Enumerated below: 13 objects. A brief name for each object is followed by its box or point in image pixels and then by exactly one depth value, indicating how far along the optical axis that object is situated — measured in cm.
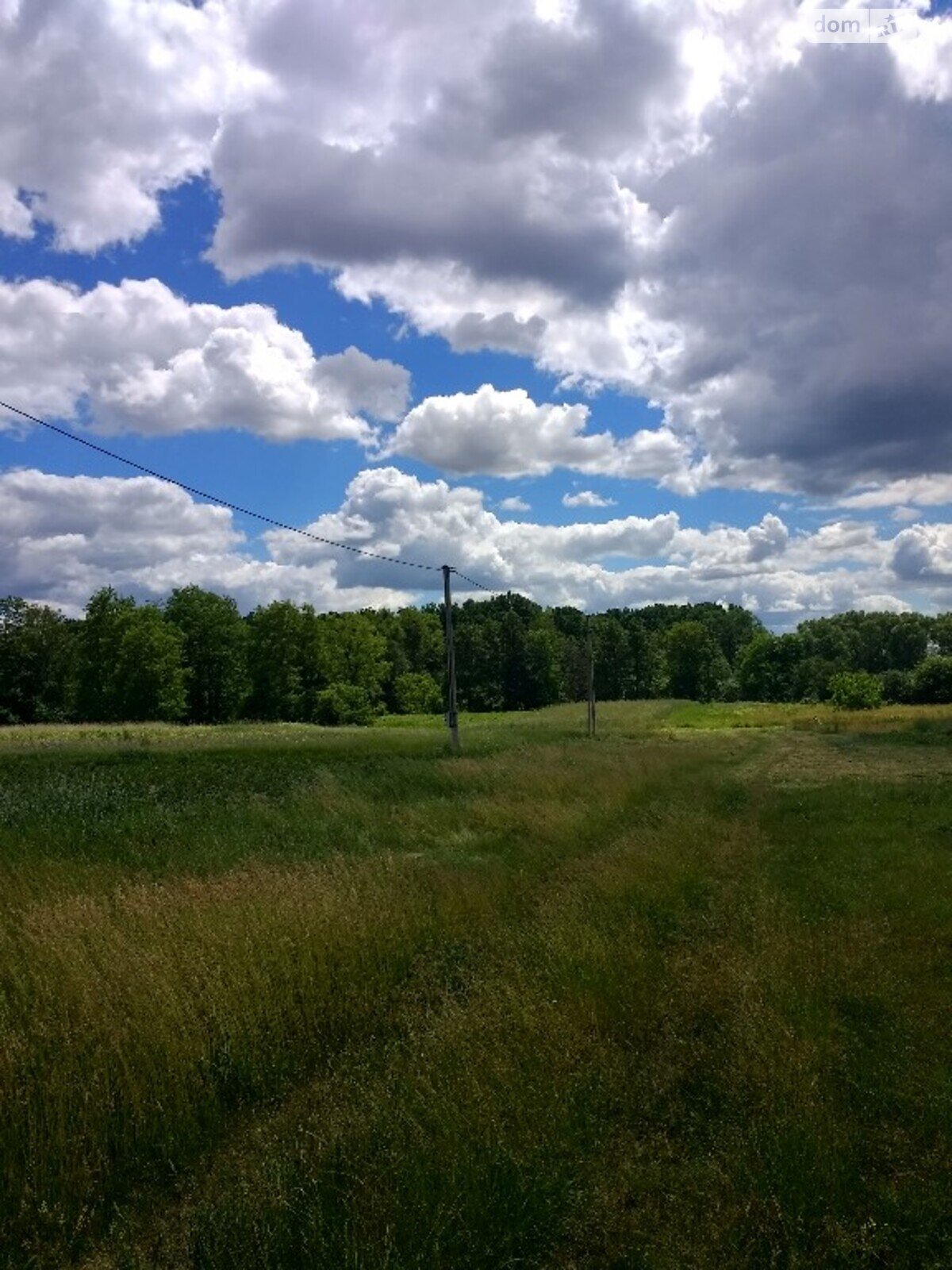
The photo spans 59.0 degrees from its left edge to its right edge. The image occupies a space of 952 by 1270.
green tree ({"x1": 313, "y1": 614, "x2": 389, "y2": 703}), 9150
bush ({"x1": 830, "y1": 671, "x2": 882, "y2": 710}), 7631
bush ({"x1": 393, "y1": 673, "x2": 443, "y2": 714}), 10300
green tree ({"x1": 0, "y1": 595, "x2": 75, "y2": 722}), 8206
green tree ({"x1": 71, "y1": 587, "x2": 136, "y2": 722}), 7494
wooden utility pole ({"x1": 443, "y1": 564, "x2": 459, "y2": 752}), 2920
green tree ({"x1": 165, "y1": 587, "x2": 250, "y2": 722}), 8625
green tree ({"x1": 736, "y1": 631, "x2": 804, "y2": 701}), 12169
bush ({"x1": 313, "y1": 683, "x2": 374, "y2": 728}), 8381
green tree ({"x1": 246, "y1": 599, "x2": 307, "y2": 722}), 8575
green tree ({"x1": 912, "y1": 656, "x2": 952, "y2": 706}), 8269
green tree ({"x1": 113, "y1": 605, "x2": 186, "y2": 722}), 7406
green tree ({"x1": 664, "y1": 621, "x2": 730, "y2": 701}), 12525
